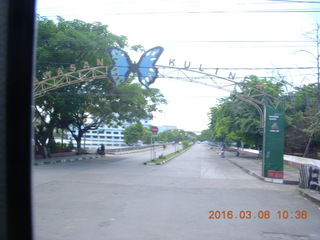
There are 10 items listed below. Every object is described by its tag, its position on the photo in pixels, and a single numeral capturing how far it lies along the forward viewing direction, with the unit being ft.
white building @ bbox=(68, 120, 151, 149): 264.89
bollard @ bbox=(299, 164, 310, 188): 41.88
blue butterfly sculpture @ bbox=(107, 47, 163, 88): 55.98
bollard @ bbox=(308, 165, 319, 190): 40.93
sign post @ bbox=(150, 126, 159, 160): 85.24
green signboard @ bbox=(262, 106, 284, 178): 53.36
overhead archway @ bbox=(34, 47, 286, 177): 53.62
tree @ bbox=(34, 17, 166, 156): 71.10
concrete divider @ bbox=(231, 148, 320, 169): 72.02
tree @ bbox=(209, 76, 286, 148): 97.03
